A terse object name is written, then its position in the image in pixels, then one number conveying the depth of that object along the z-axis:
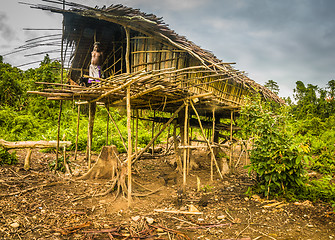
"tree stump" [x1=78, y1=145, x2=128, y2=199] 5.70
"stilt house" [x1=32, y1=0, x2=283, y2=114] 4.86
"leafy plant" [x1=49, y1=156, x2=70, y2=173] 6.40
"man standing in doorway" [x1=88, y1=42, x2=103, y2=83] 6.22
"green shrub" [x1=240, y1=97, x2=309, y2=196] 4.59
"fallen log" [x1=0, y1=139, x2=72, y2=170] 6.09
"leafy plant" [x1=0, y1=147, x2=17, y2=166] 6.16
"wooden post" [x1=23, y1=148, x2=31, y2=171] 6.09
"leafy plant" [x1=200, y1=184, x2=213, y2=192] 5.87
